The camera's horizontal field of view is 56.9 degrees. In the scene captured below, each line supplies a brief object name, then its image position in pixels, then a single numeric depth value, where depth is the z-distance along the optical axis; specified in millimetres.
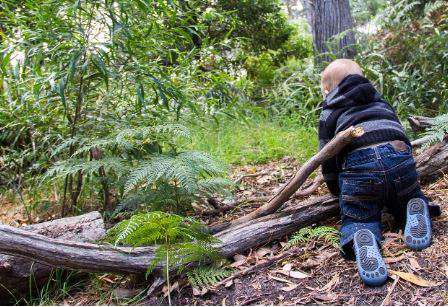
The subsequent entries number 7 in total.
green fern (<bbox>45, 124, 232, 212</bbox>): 2426
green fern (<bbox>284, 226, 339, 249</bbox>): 2293
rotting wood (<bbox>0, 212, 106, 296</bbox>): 2254
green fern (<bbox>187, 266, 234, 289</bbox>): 2078
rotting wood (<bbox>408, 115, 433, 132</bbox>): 3545
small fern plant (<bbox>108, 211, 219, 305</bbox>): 2004
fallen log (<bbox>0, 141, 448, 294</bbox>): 1957
